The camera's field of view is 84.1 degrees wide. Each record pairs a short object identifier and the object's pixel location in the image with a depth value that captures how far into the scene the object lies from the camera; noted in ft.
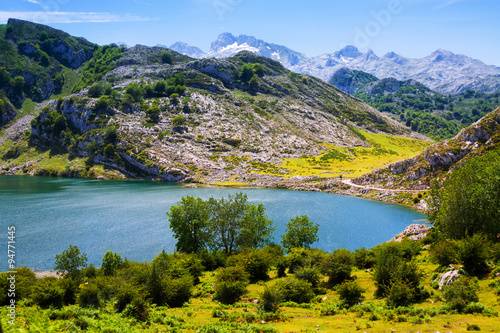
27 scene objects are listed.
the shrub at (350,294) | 99.45
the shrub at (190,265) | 141.59
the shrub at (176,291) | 114.11
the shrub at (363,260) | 152.66
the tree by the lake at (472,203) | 133.28
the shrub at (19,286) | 108.58
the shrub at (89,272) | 146.92
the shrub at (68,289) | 111.75
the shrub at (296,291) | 110.32
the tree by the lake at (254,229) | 197.47
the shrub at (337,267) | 128.26
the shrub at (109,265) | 149.28
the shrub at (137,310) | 92.41
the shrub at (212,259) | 175.83
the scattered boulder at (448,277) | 95.67
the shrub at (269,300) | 98.68
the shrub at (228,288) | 113.50
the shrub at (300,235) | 191.31
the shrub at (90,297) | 108.17
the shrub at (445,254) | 111.75
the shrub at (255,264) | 147.43
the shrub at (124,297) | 98.73
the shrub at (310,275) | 124.77
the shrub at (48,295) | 105.09
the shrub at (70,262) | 135.95
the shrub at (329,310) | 93.51
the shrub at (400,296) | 91.50
